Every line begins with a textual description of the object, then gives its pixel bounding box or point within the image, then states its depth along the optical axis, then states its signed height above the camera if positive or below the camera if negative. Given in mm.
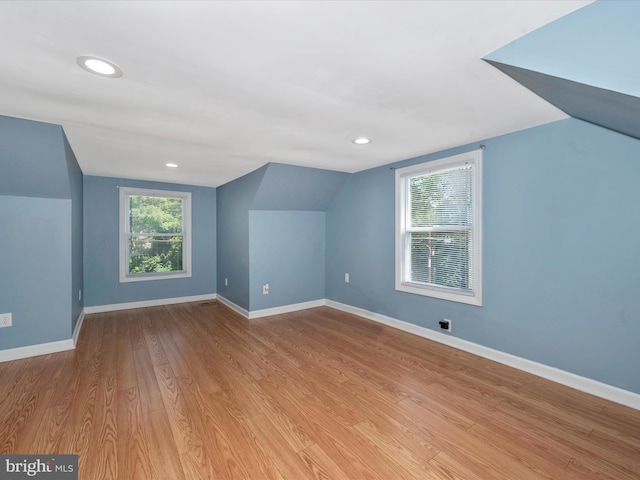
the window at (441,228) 2953 +120
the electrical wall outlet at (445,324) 3147 -934
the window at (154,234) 4688 +79
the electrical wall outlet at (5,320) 2809 -793
